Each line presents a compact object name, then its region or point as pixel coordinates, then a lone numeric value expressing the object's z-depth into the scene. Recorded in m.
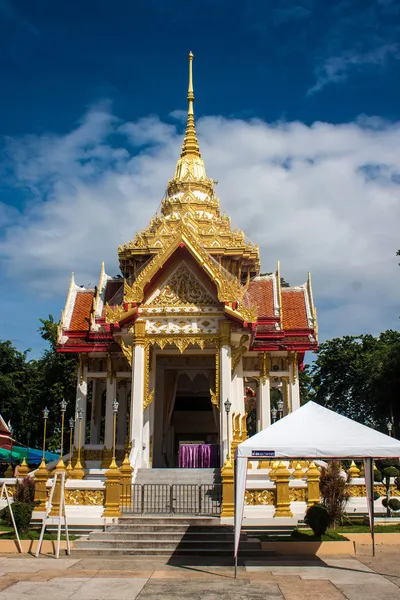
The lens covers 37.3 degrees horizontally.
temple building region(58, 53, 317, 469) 18.17
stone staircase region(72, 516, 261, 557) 11.52
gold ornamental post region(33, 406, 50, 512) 14.32
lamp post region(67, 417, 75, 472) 16.68
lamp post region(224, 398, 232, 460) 16.56
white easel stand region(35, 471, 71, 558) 10.94
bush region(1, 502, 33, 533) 12.37
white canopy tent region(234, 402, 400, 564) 9.47
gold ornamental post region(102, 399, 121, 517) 13.39
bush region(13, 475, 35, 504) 15.59
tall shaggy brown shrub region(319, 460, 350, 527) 13.87
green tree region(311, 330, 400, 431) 49.53
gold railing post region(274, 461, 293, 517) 13.48
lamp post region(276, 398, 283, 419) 21.66
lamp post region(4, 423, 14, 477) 19.00
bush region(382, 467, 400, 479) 15.36
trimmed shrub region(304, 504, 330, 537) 12.09
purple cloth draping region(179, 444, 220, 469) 19.19
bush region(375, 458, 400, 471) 17.61
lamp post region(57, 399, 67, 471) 14.32
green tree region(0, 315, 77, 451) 34.28
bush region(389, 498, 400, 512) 15.30
